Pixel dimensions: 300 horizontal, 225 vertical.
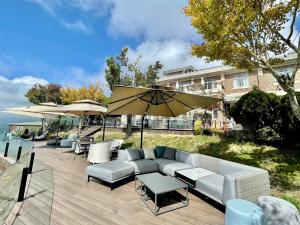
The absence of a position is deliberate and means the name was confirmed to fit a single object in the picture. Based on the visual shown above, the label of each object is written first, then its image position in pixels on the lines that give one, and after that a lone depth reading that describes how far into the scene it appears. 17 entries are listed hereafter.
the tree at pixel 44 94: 35.31
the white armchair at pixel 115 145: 9.94
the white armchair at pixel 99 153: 8.01
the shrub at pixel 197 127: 14.45
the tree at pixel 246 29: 5.45
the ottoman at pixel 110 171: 5.40
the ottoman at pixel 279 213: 2.86
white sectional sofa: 3.77
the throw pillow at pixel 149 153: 7.35
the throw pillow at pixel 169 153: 7.57
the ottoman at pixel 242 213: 2.81
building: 19.46
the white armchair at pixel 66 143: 14.01
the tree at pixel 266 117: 9.70
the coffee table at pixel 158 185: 4.05
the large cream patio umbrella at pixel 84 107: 9.33
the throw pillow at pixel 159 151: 7.87
